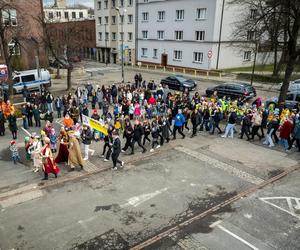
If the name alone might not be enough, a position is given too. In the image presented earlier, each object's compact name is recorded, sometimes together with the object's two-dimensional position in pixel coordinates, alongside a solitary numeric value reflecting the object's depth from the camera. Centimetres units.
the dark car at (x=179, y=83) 2819
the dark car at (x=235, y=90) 2408
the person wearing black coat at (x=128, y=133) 1352
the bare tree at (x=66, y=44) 2827
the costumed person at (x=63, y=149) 1248
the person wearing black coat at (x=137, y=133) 1380
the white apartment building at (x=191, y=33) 3678
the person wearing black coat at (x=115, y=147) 1196
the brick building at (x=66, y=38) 2977
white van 2677
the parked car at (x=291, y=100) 1922
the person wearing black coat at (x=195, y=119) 1614
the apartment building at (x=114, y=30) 4972
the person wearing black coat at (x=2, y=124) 1608
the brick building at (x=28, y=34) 3416
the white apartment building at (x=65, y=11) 7862
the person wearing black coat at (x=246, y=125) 1556
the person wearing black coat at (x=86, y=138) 1300
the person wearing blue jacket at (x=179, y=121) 1555
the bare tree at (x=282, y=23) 1825
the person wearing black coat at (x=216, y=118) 1636
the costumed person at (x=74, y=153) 1183
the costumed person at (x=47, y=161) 1103
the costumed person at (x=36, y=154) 1197
